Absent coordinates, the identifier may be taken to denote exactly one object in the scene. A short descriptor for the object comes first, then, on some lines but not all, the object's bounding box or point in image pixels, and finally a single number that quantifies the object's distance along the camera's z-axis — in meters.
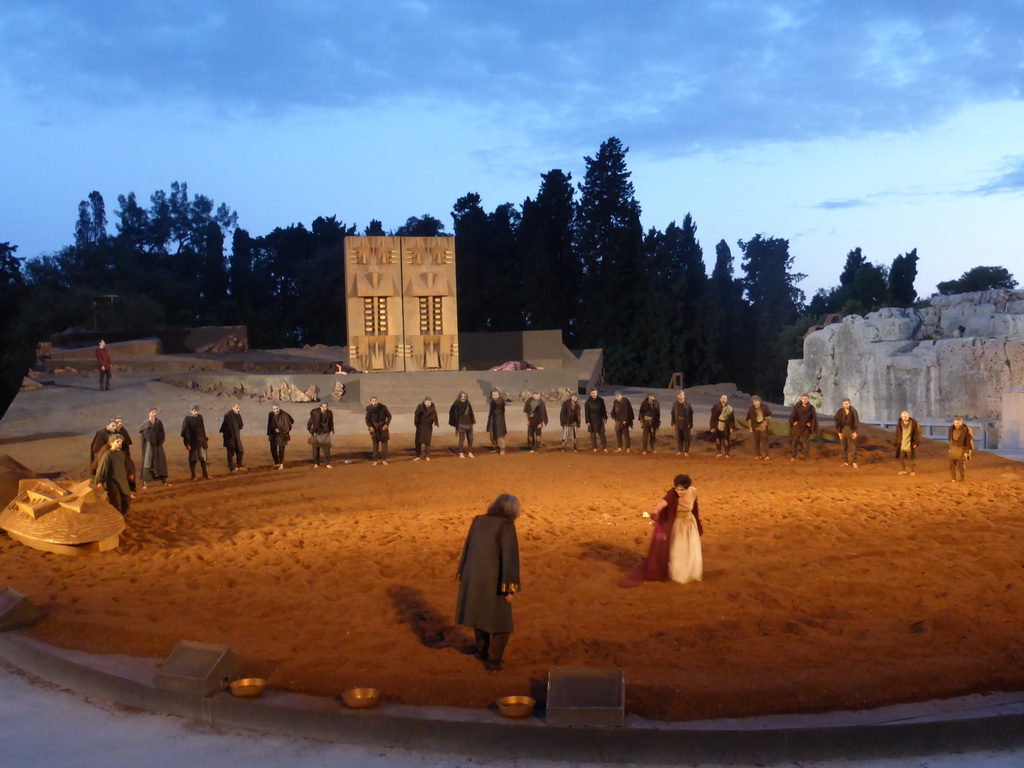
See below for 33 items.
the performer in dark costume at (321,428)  19.36
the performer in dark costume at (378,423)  19.89
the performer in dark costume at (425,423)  20.31
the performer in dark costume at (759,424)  20.55
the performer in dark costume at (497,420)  21.02
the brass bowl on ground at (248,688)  6.59
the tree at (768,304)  54.56
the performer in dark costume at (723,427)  20.92
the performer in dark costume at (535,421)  21.55
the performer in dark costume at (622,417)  21.64
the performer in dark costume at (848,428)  18.93
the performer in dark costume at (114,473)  13.30
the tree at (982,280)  53.09
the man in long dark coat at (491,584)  7.25
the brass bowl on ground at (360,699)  6.36
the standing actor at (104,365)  26.66
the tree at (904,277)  54.41
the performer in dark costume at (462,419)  20.81
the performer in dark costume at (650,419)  21.56
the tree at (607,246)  51.31
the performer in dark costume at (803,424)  19.94
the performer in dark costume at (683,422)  21.25
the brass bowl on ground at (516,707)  6.14
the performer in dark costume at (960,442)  16.17
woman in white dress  9.85
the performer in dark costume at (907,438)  17.36
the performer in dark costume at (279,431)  18.95
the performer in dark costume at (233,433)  18.56
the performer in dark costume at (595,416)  21.81
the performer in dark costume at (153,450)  16.77
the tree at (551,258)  52.81
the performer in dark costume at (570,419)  21.70
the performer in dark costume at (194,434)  17.69
